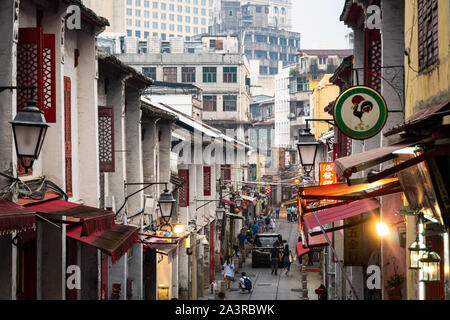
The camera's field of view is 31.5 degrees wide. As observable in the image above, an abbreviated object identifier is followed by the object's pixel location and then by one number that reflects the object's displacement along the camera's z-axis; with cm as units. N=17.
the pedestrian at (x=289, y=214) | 7706
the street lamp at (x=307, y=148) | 1958
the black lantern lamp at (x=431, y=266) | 1062
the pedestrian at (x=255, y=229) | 6092
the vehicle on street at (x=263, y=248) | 4612
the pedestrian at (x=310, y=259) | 4847
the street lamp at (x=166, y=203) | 2391
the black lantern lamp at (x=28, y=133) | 1093
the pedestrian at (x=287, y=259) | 4262
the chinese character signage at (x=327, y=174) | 2889
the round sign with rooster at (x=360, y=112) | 1405
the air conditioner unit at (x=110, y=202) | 2341
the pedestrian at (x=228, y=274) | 3856
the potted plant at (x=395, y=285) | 1628
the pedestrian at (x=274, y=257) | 4294
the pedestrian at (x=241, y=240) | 5243
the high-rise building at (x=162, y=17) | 15862
